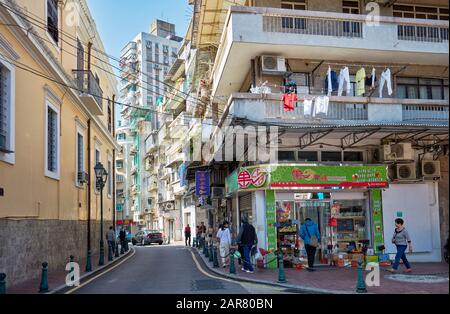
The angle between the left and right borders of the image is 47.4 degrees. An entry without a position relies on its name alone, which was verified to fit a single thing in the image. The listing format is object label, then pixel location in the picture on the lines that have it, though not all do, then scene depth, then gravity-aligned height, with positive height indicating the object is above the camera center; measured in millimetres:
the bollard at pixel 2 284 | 10055 -1414
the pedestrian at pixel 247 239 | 16547 -1045
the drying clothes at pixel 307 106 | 17327 +3331
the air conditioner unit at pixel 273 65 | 18375 +5069
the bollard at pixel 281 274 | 13535 -1799
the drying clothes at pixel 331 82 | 18188 +4393
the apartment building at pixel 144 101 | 78250 +18047
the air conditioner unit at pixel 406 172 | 18516 +1126
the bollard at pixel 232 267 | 15903 -1865
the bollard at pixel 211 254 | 20684 -1913
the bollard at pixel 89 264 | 18000 -1926
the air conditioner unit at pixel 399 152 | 18172 +1818
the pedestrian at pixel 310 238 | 16016 -1018
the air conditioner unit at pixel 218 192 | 27594 +812
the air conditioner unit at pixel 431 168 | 18844 +1270
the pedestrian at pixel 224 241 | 18875 -1253
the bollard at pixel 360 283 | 11500 -1761
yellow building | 14031 +2676
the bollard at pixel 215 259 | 18500 -1868
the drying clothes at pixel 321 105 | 17172 +3362
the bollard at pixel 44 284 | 12750 -1820
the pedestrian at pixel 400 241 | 15078 -1104
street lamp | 23031 +1638
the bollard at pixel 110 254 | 22975 -2003
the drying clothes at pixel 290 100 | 17094 +3499
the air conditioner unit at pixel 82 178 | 23359 +1475
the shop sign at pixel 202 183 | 29125 +1383
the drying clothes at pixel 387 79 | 18408 +4469
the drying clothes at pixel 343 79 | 18172 +4433
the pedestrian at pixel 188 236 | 36872 -2027
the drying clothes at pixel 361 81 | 18219 +4378
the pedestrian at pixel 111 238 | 25966 -1446
